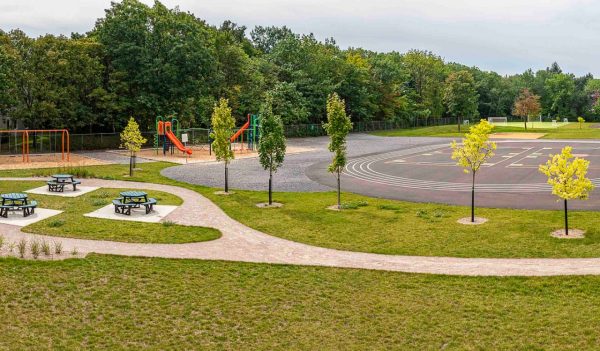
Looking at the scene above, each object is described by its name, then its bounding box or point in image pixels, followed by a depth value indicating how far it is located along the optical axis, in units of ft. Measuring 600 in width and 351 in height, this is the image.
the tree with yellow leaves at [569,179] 67.00
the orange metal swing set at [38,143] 165.58
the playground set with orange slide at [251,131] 183.83
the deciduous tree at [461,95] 301.02
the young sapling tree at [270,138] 90.74
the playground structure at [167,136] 165.17
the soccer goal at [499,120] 386.07
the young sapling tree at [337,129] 87.30
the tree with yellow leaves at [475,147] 76.59
